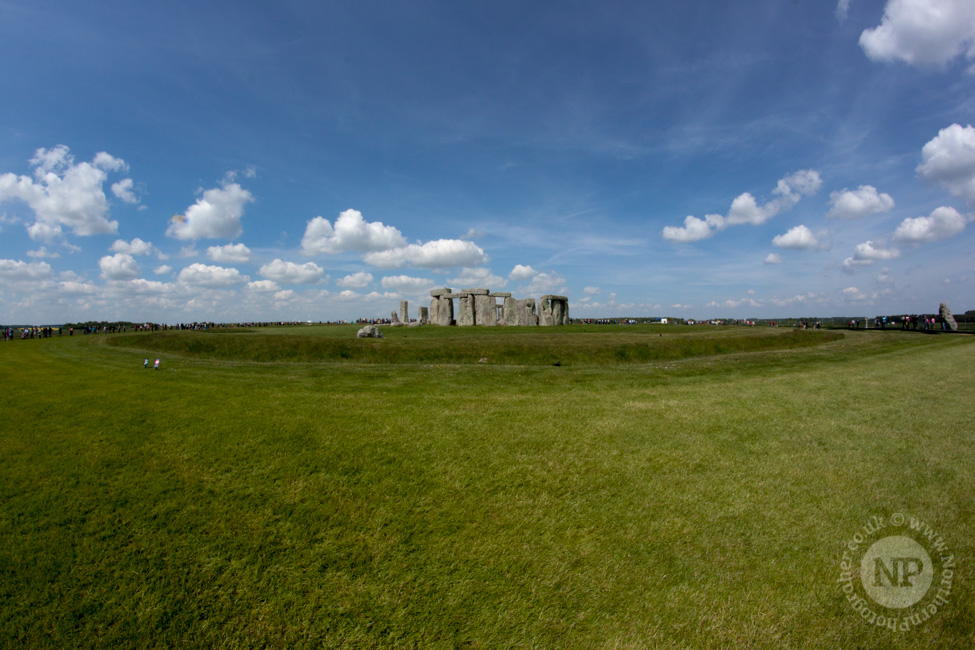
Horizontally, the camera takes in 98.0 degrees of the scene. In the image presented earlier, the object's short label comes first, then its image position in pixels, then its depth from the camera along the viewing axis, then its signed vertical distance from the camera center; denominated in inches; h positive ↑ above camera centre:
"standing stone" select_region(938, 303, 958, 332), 1566.2 +23.8
